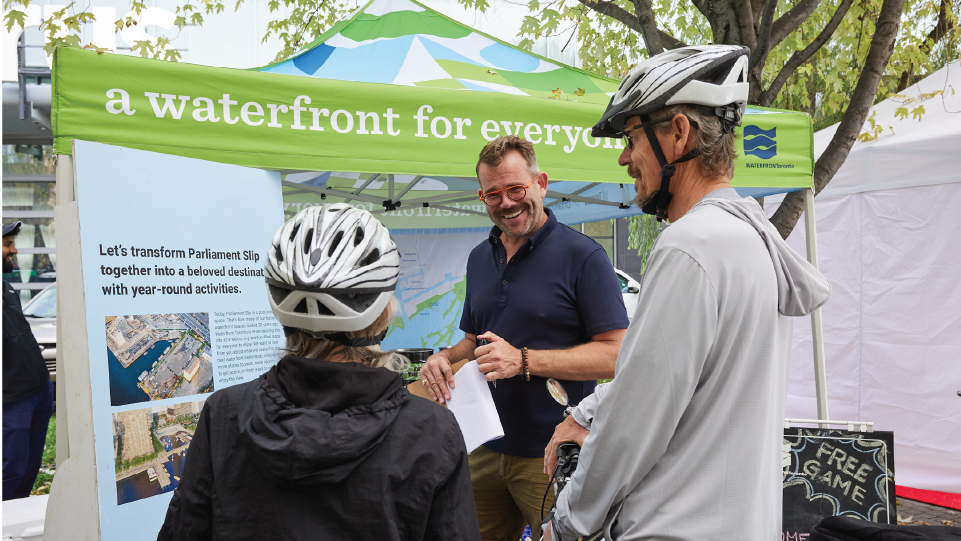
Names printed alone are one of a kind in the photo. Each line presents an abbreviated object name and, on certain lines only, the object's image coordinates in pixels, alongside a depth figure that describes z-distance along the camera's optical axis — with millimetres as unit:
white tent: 5137
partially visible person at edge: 4352
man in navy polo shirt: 2237
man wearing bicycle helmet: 1090
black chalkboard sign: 2990
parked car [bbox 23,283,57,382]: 8023
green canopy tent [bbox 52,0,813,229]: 2373
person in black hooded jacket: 1045
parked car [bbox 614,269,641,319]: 13548
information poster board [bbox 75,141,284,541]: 2189
